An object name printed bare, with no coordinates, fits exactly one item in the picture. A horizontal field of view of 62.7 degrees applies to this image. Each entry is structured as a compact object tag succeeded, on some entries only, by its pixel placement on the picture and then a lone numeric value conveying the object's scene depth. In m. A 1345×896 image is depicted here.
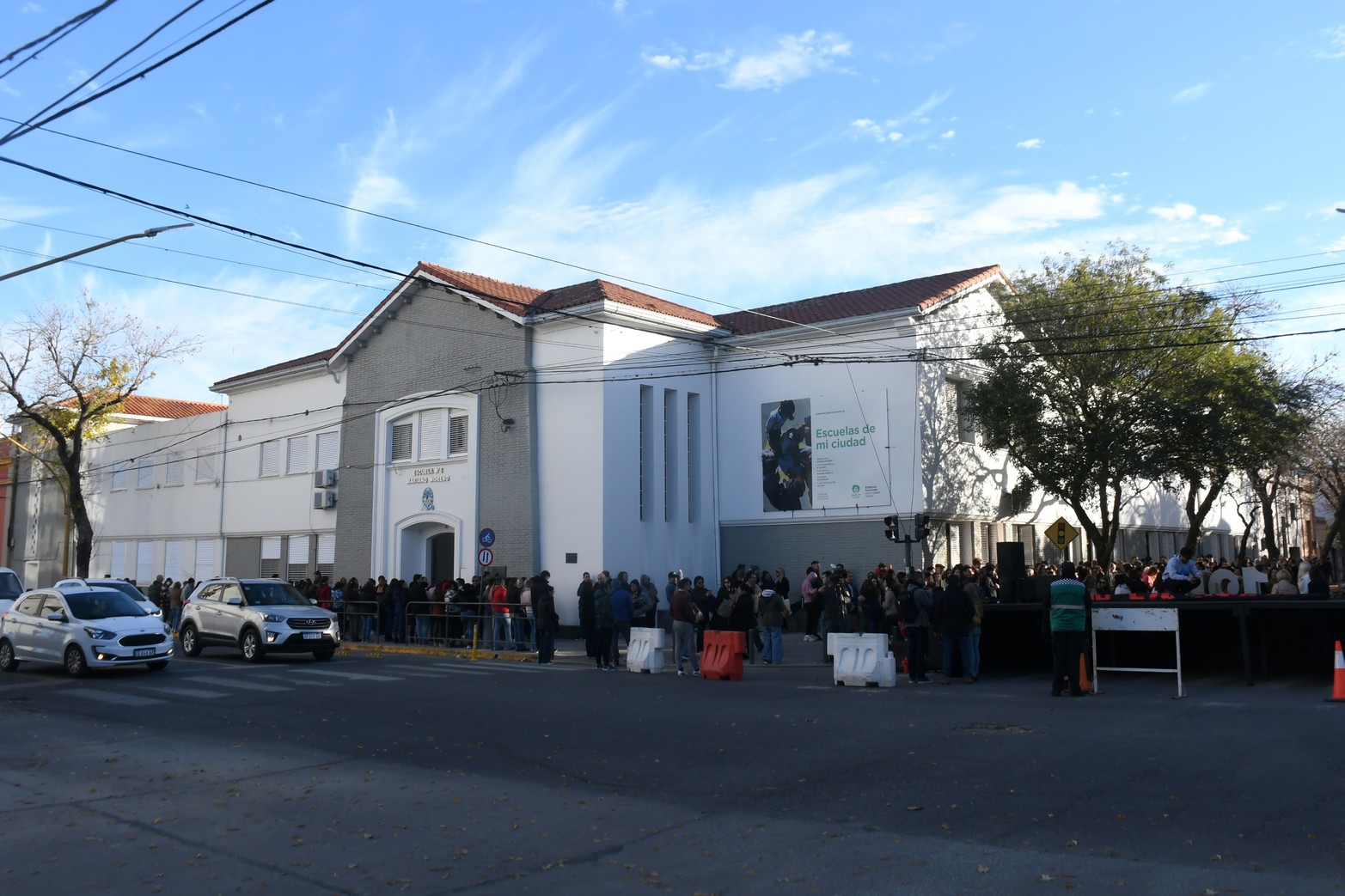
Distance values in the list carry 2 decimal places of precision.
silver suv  21.73
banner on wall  29.64
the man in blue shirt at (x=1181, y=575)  20.88
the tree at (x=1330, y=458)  41.12
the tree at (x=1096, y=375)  29.03
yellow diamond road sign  24.00
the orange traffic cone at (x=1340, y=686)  13.64
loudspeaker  19.54
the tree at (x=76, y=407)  41.84
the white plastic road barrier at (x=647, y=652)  20.22
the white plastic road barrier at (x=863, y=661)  16.98
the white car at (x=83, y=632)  18.91
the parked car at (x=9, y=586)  23.44
